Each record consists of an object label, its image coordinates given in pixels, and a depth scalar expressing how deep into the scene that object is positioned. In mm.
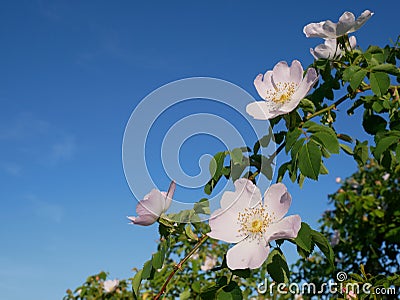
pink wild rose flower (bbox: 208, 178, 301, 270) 364
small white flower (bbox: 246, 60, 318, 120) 412
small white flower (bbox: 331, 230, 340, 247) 1063
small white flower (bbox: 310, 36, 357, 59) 463
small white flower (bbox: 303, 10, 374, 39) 445
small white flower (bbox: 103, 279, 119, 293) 1015
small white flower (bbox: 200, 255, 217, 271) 942
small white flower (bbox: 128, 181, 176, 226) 377
